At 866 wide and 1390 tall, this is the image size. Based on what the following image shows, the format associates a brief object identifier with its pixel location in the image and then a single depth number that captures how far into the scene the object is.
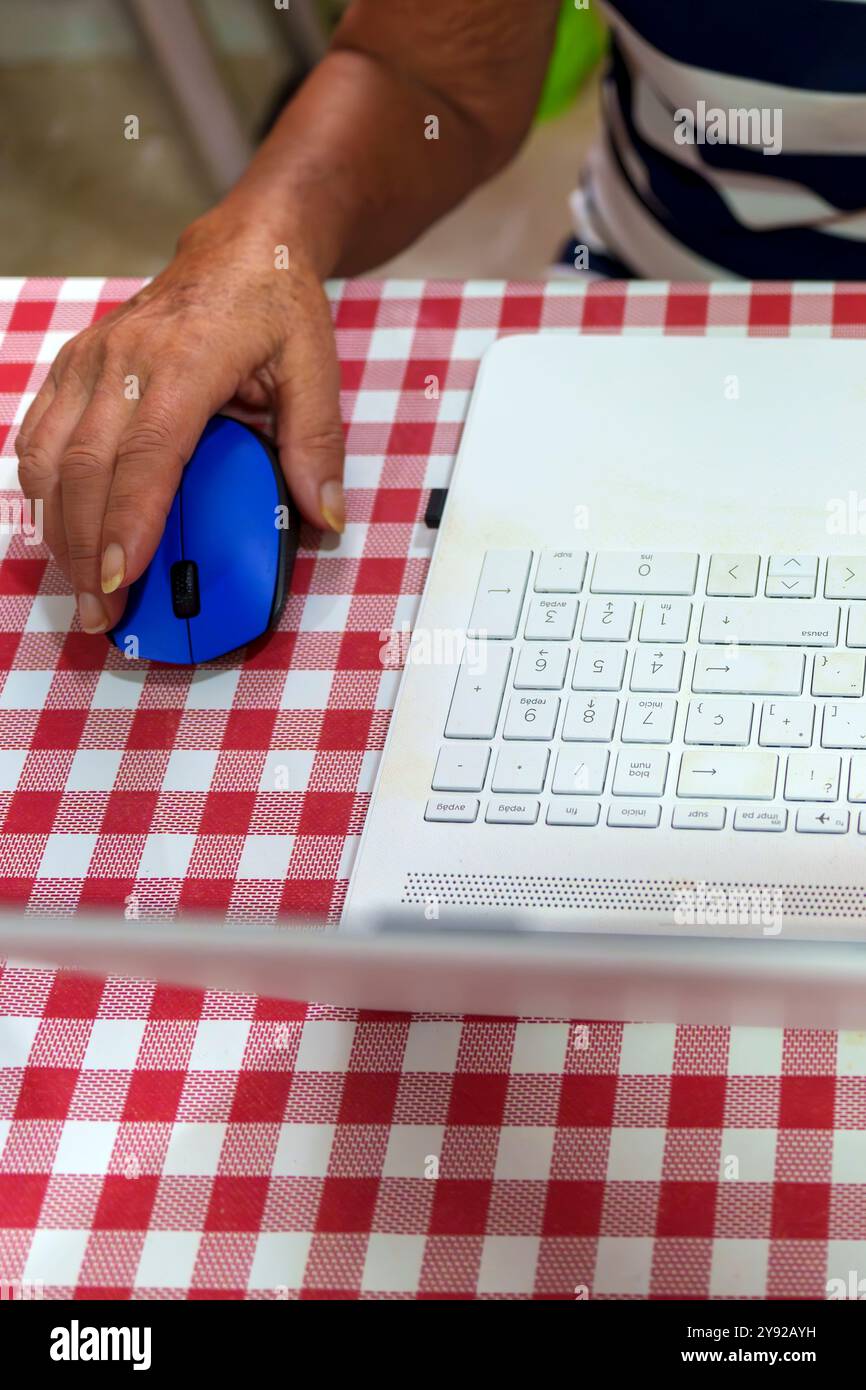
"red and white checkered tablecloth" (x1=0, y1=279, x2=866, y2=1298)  0.54
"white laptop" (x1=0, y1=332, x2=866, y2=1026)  0.57
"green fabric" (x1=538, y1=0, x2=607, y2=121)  2.05
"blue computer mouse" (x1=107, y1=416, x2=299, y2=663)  0.70
